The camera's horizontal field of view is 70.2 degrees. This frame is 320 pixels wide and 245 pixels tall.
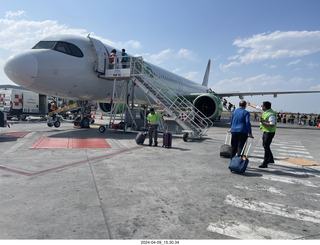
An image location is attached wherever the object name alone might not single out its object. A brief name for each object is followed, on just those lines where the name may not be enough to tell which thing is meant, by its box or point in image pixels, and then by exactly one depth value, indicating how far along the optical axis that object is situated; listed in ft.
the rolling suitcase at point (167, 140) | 27.78
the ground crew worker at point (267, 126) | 19.90
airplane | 30.19
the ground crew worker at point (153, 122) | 29.45
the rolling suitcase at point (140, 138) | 29.45
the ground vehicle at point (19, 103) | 69.41
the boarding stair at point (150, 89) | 36.99
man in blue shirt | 19.24
